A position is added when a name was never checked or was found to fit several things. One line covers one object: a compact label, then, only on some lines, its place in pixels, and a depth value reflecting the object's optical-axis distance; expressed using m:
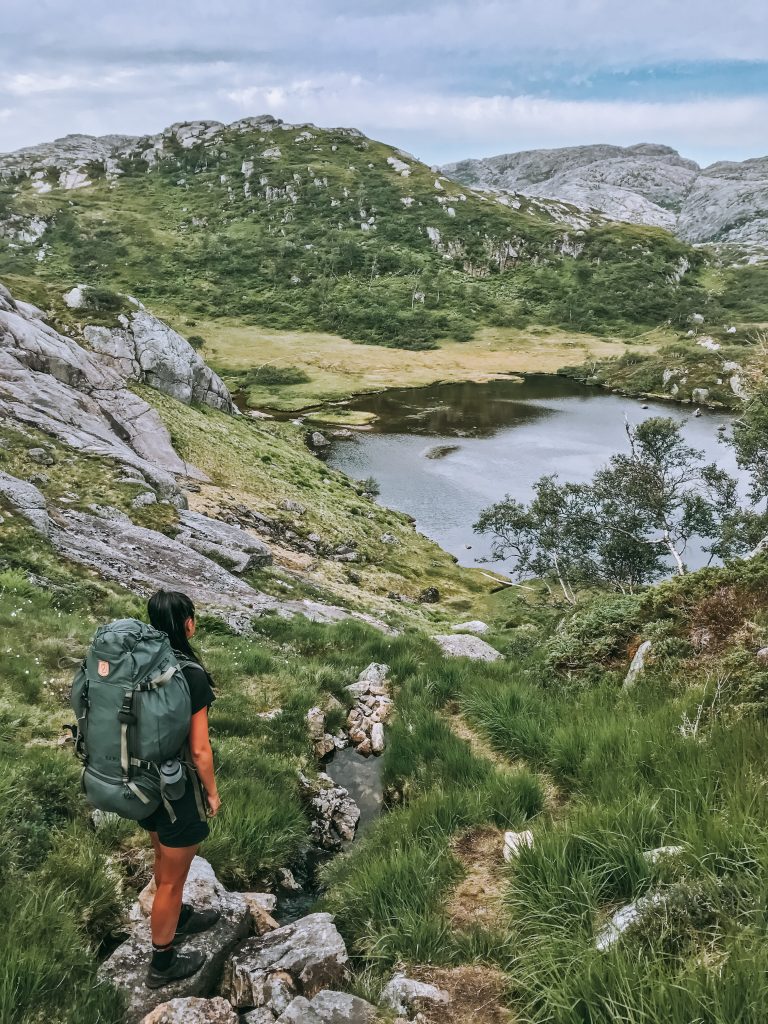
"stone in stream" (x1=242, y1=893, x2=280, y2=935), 4.83
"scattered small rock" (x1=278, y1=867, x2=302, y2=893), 5.88
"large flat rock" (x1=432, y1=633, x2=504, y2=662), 16.03
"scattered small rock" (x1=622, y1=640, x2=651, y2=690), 7.63
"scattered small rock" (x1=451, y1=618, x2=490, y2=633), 23.66
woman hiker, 4.12
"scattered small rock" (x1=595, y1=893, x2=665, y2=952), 3.35
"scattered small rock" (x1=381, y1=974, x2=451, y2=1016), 3.64
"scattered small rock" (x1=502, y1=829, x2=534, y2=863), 4.41
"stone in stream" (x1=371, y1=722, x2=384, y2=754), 9.27
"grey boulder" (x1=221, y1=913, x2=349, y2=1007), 4.04
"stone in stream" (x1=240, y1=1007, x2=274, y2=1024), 3.79
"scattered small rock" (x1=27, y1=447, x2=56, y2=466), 20.83
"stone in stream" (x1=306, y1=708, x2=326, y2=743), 9.22
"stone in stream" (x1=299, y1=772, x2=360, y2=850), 7.07
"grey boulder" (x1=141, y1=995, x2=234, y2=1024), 3.73
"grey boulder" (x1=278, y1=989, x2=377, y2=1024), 3.62
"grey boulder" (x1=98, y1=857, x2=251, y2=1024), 3.97
